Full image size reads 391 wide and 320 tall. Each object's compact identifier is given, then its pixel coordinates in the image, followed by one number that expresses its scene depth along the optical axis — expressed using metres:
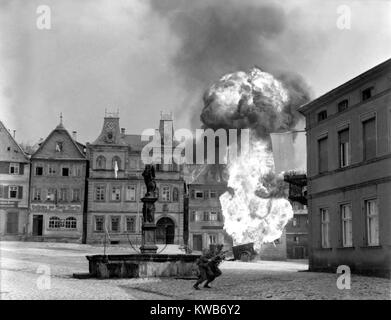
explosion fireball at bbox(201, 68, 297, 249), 45.16
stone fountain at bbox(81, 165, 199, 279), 21.58
